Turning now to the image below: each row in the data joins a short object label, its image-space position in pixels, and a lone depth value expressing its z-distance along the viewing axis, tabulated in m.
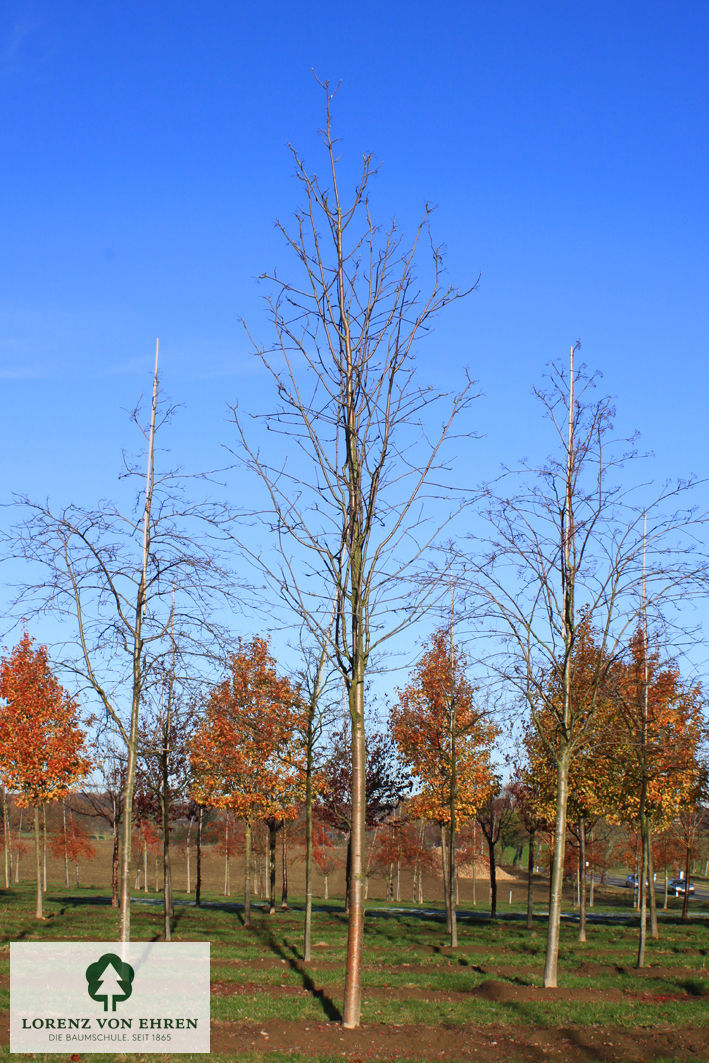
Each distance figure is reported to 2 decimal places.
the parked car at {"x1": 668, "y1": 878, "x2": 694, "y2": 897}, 65.35
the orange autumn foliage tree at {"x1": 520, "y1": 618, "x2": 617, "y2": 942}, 19.36
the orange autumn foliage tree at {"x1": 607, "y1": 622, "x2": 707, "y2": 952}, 20.38
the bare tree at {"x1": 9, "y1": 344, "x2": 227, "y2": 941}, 12.45
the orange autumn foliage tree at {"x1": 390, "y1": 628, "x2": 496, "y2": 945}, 25.47
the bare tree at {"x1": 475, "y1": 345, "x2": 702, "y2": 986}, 15.20
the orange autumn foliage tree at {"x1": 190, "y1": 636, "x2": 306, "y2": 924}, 25.12
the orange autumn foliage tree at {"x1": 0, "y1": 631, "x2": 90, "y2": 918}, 25.28
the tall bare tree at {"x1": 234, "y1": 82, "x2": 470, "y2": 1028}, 11.63
